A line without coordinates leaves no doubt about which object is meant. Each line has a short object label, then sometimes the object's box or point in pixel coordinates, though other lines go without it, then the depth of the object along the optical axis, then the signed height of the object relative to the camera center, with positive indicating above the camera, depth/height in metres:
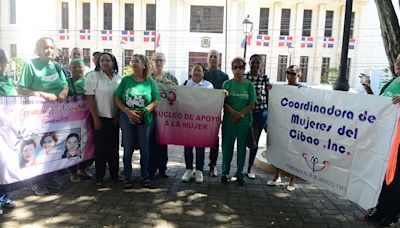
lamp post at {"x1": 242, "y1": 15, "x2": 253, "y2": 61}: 18.34 +2.44
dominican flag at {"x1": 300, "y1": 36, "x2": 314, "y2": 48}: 32.56 +2.87
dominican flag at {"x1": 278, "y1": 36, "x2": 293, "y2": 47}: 32.44 +2.96
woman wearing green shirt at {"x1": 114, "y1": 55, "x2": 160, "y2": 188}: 4.45 -0.48
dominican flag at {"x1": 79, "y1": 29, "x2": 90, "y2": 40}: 31.66 +2.91
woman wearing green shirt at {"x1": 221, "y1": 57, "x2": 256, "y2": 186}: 4.79 -0.59
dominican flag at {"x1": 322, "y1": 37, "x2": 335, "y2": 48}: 32.78 +2.95
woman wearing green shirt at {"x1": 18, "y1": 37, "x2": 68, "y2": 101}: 4.14 -0.14
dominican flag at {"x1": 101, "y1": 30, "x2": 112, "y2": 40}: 31.78 +2.93
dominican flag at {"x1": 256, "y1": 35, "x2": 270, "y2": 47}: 32.00 +2.87
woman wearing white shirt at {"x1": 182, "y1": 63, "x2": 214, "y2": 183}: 4.99 -1.19
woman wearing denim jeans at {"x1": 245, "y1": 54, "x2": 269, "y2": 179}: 5.05 -0.31
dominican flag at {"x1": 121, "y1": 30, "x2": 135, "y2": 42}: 31.75 +2.94
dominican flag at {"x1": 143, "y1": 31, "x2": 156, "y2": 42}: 31.72 +2.90
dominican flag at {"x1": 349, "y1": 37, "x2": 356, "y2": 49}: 32.56 +2.91
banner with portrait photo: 3.80 -0.86
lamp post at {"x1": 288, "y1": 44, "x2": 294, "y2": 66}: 31.82 +2.04
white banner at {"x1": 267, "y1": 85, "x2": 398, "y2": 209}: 3.48 -0.73
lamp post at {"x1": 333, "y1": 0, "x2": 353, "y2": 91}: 6.16 +0.36
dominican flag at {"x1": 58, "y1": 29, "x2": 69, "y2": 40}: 31.56 +2.76
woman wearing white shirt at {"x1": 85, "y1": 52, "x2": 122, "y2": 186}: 4.55 -0.52
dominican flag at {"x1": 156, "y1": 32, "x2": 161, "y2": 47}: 29.03 +2.48
